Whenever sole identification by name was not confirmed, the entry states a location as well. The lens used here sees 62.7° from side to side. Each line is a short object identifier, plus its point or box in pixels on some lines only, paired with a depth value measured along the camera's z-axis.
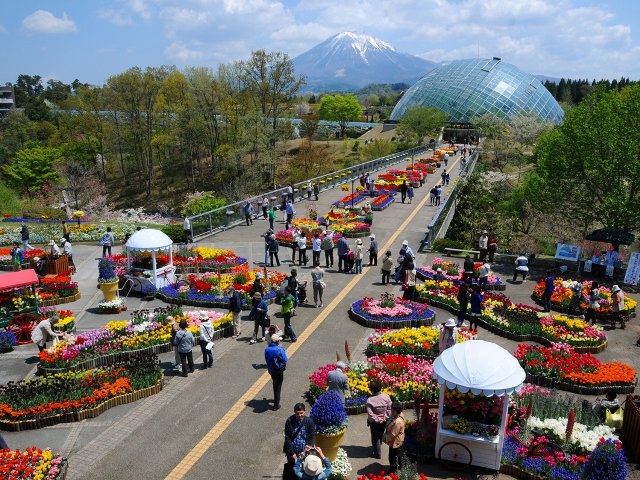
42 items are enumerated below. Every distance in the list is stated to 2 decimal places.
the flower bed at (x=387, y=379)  11.67
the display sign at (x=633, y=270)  21.39
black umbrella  22.20
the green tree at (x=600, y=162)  22.88
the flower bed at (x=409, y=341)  14.26
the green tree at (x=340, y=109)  102.88
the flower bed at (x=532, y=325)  15.51
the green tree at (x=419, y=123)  72.06
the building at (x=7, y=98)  135.12
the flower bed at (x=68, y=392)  10.99
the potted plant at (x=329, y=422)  8.93
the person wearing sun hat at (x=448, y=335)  12.65
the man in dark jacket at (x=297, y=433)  8.22
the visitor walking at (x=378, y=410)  9.42
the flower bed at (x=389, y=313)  16.61
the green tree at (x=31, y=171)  58.78
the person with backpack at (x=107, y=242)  23.52
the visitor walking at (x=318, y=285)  17.69
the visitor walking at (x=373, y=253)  22.48
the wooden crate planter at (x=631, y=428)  10.10
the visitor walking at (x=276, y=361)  11.10
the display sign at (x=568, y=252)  23.47
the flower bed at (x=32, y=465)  8.80
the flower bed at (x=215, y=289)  18.20
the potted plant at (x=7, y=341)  14.85
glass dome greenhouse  84.88
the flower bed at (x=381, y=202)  33.75
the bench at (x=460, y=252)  24.89
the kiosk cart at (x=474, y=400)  9.07
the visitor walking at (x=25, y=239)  25.06
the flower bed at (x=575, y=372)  12.92
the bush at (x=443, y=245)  25.57
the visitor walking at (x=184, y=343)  12.88
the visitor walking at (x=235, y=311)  15.18
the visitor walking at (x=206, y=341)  13.46
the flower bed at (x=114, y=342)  13.50
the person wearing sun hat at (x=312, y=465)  7.42
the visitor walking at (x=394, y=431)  8.90
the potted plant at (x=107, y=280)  17.83
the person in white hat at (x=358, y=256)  21.53
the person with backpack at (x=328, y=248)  22.05
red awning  15.98
